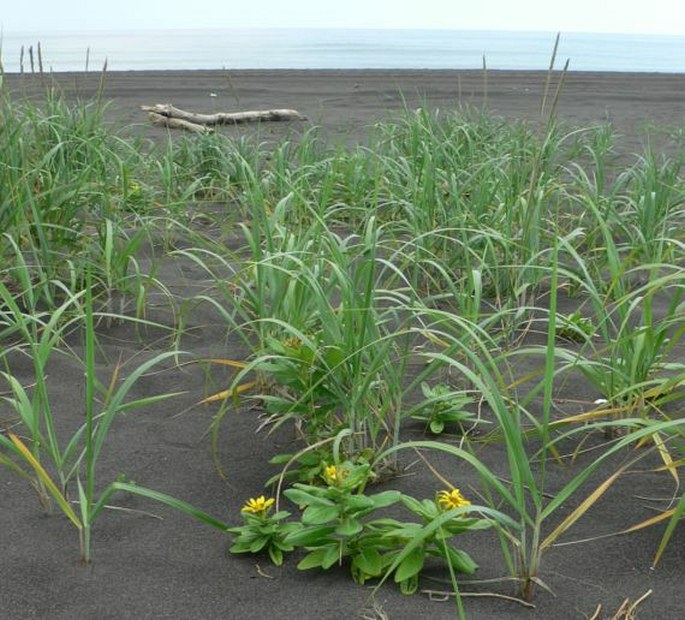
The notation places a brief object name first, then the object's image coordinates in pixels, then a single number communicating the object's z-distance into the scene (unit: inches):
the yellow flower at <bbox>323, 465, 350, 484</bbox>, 54.8
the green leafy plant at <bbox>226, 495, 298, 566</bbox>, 56.5
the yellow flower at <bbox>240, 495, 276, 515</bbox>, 56.4
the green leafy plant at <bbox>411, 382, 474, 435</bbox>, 72.0
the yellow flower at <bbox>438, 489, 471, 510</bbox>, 53.6
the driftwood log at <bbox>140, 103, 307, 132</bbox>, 260.4
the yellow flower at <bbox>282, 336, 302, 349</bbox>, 71.6
